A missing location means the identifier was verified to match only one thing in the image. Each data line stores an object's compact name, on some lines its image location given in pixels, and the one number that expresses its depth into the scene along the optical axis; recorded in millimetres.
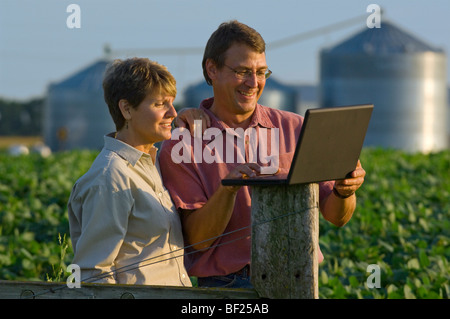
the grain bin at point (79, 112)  55805
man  5629
